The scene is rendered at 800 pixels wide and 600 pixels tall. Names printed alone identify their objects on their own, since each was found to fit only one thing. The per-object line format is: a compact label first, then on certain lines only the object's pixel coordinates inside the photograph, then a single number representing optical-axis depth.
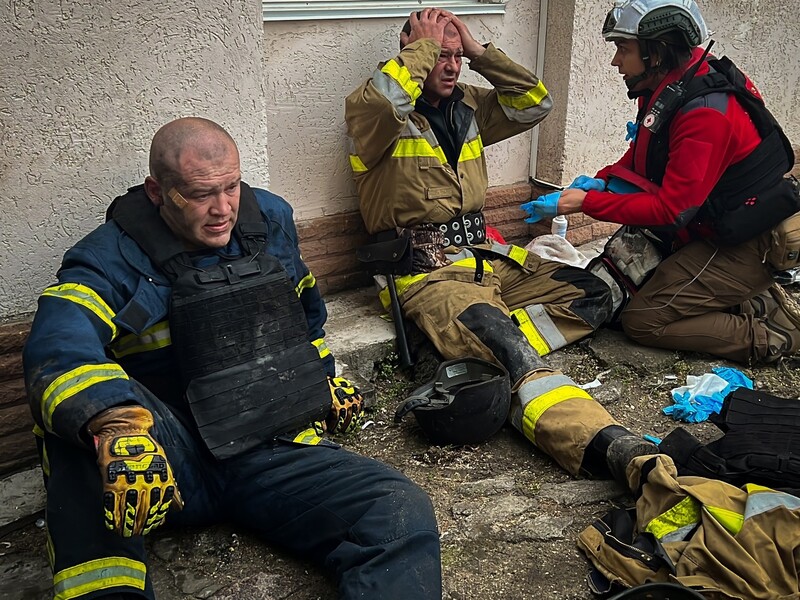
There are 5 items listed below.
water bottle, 5.22
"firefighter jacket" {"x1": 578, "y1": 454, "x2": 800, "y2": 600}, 2.46
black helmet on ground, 3.34
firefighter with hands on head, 3.89
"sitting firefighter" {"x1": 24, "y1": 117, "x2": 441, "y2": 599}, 2.30
